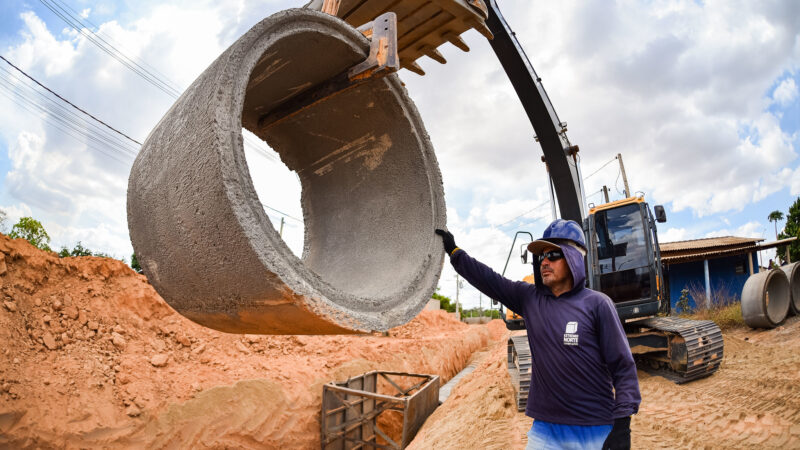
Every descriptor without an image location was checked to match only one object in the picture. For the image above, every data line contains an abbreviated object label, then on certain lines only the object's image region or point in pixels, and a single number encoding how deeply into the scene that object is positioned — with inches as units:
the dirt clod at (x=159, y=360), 342.7
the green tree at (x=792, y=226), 867.4
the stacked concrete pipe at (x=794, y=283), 468.8
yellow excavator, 252.8
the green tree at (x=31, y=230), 613.0
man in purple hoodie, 86.0
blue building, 695.7
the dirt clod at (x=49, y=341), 295.0
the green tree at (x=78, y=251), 633.7
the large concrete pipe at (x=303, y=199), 69.4
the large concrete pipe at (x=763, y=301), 432.8
